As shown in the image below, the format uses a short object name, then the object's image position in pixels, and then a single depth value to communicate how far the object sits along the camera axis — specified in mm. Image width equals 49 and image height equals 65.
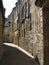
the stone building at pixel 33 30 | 2746
